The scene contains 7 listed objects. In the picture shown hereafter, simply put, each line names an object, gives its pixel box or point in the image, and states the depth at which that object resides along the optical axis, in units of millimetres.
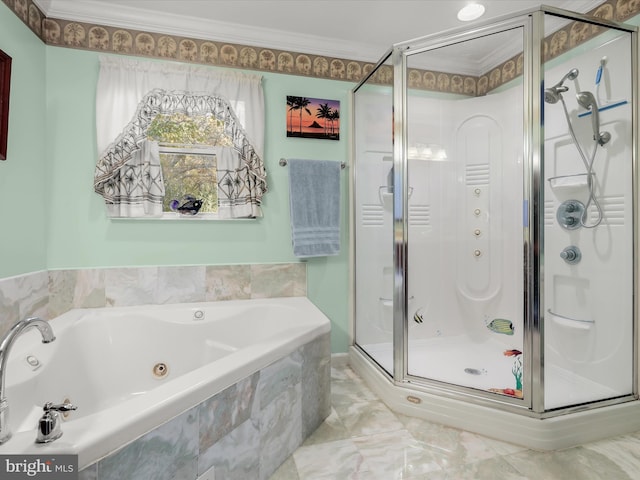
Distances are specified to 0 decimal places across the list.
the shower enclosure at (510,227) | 1598
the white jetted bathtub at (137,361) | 877
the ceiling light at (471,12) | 2082
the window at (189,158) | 2240
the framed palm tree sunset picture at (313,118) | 2455
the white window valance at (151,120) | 2098
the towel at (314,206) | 2402
